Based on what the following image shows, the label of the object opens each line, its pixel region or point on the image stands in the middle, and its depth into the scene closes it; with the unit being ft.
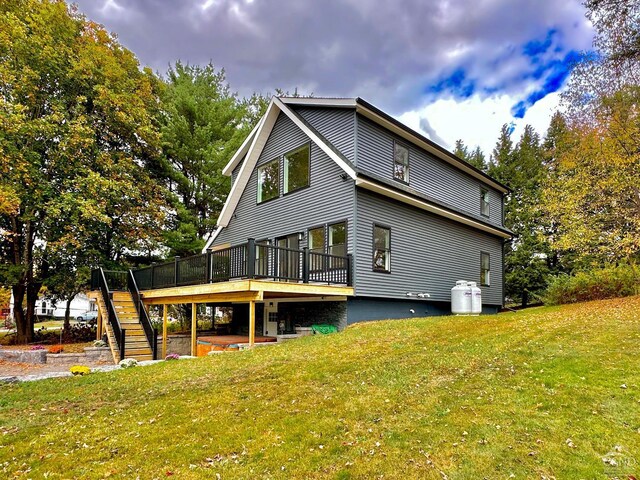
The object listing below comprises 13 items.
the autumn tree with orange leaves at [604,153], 39.91
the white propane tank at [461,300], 44.45
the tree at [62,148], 47.96
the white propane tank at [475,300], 44.80
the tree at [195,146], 66.90
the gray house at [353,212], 38.29
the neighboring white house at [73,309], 125.58
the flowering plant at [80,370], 27.40
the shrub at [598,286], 42.39
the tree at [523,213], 76.79
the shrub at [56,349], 42.72
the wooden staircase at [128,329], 38.96
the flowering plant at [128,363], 30.06
